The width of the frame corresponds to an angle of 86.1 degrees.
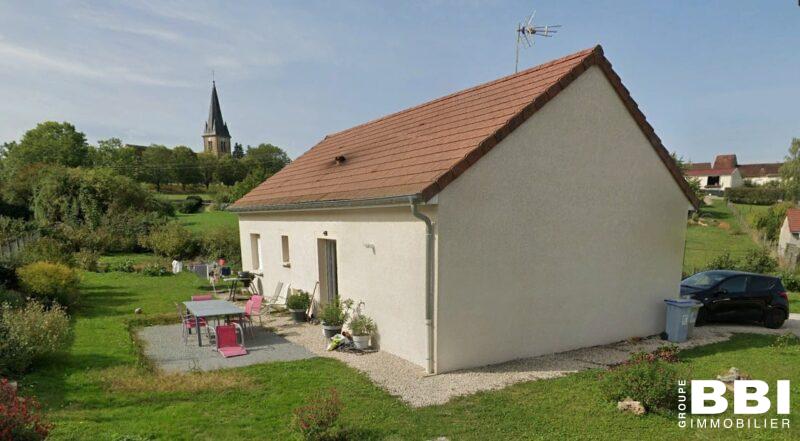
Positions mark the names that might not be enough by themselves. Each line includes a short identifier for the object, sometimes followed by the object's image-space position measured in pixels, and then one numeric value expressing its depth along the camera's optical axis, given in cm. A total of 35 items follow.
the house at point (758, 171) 8291
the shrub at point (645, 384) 590
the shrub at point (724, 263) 1944
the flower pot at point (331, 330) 958
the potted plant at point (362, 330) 887
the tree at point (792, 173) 4656
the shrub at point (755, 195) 5028
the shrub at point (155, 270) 1961
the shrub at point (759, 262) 1991
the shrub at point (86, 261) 1989
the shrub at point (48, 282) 1145
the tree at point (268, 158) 8931
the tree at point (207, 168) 8231
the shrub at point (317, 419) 484
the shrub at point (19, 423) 408
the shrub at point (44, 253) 1411
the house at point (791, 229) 2833
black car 1148
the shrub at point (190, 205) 4894
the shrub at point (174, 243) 2420
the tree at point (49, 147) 6166
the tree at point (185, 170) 8131
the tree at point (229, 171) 8331
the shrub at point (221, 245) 2309
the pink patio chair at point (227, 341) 891
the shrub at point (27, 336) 692
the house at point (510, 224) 753
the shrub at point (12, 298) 1009
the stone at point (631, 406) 586
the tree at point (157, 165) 7681
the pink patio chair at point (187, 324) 997
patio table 931
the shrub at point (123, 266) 2017
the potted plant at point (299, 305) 1145
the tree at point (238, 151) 12689
